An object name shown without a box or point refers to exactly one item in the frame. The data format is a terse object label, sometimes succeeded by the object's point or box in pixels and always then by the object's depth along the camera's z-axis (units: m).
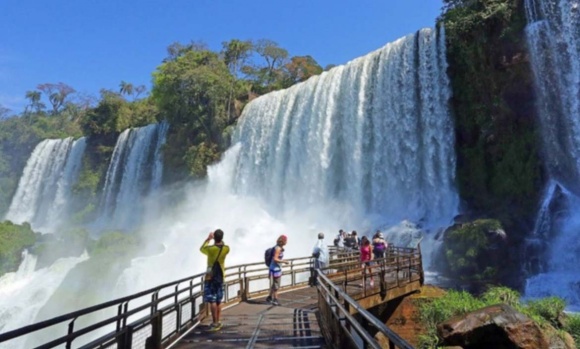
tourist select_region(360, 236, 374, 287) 12.10
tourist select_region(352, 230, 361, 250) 16.94
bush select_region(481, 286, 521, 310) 11.39
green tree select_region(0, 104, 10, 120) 82.15
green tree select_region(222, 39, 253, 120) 56.00
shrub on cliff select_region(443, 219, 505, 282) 18.91
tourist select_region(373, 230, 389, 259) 13.80
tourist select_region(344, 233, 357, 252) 17.17
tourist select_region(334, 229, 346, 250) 18.38
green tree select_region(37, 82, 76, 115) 97.06
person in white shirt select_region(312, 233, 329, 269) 12.27
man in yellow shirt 7.40
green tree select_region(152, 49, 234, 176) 42.91
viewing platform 4.36
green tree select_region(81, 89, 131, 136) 57.84
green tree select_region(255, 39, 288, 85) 58.19
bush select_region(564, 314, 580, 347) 9.72
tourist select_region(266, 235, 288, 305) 9.78
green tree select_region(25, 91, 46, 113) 96.69
